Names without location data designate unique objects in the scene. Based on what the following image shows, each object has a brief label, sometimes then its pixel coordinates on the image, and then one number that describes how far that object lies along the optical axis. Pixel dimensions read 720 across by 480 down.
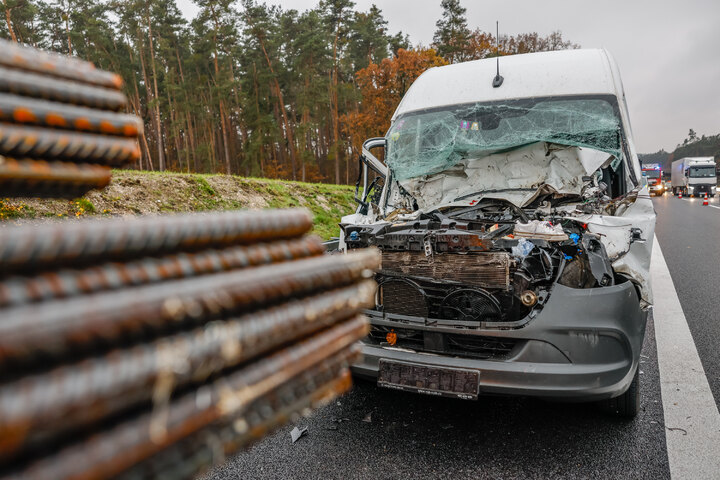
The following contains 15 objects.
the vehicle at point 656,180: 32.31
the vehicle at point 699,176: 34.06
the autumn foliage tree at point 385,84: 25.03
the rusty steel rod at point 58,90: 0.81
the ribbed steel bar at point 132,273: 0.61
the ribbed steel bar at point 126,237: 0.62
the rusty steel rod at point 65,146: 0.80
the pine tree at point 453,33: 33.53
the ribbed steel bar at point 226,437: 0.67
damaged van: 2.66
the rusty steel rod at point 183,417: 0.57
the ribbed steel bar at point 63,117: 0.80
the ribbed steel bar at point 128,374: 0.53
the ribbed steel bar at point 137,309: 0.55
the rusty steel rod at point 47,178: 0.81
